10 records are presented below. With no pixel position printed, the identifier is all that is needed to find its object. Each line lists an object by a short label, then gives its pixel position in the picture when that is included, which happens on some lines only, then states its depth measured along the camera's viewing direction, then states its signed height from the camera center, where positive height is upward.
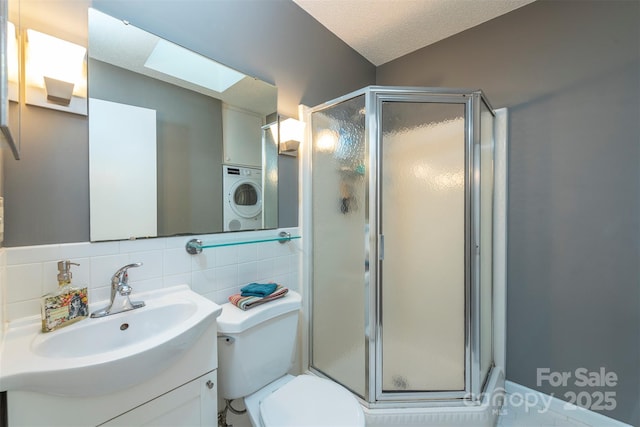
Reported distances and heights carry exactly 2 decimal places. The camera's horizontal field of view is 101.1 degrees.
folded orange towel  1.23 -0.43
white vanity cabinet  0.65 -0.56
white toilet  1.05 -0.78
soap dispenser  0.82 -0.30
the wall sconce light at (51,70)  0.87 +0.48
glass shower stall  1.43 -0.20
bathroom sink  0.63 -0.39
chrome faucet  0.97 -0.31
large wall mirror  1.02 +0.33
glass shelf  1.23 -0.16
